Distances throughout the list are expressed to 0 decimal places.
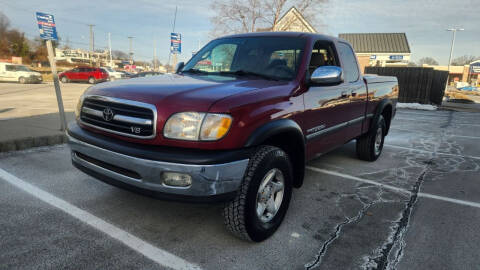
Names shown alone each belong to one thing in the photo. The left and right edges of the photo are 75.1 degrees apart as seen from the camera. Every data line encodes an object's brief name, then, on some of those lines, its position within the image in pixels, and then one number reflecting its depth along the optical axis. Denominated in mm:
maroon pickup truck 2229
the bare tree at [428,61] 96125
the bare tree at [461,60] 93638
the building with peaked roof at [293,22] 25312
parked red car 28109
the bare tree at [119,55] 104888
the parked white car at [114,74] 30906
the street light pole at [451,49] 32225
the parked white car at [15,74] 23250
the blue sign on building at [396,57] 42781
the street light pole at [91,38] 55881
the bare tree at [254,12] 23484
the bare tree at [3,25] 55688
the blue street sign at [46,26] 5805
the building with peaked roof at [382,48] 42719
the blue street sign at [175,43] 11908
